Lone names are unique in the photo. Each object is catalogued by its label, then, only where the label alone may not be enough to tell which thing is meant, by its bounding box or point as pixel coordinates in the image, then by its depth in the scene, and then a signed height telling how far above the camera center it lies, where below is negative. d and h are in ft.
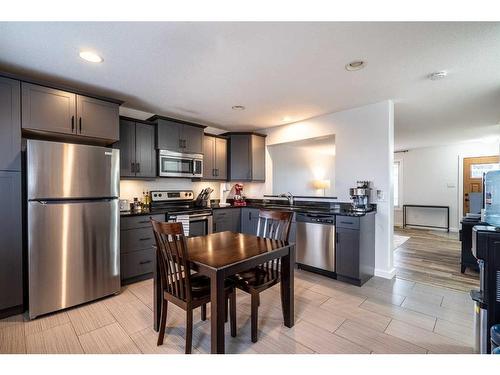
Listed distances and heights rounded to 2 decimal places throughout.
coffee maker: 10.21 -0.47
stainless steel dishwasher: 10.02 -2.49
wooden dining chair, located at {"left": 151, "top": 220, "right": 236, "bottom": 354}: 5.08 -2.27
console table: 20.45 -2.34
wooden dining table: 4.71 -1.68
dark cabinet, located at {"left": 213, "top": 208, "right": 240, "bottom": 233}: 12.30 -1.84
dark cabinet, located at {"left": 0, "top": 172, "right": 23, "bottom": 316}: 6.85 -1.67
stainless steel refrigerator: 6.91 -1.22
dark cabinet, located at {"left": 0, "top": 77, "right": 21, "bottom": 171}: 6.85 +1.83
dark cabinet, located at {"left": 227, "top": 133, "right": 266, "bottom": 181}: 14.37 +1.76
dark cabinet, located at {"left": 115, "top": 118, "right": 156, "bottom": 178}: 10.32 +1.70
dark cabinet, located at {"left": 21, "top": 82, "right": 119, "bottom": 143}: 7.29 +2.46
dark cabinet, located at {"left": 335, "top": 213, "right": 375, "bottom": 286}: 9.20 -2.57
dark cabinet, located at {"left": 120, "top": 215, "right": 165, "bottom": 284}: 9.27 -2.54
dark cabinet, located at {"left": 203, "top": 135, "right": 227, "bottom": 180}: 13.60 +1.67
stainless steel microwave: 11.48 +1.11
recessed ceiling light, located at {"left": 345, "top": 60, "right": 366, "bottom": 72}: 6.86 +3.61
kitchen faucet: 13.64 -0.70
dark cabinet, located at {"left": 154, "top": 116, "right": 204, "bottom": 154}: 11.35 +2.57
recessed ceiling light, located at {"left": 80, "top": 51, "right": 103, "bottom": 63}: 6.33 +3.58
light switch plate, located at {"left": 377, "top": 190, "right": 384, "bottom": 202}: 10.15 -0.44
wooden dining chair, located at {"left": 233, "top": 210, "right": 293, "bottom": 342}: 5.79 -2.51
